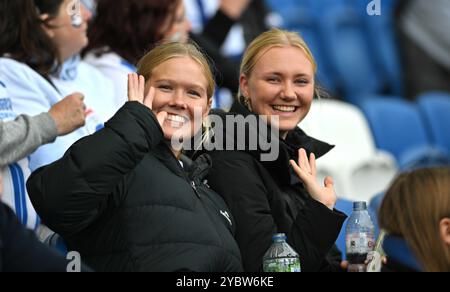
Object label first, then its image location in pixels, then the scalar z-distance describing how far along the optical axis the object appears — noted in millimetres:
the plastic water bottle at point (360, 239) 6094
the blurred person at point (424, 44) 14633
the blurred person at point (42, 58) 7043
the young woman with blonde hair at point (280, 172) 5934
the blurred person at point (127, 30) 8625
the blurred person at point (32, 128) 6361
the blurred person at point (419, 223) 5289
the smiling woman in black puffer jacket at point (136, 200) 5113
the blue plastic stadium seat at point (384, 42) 14687
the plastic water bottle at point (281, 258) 5734
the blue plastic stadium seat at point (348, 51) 14516
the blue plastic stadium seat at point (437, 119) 13258
